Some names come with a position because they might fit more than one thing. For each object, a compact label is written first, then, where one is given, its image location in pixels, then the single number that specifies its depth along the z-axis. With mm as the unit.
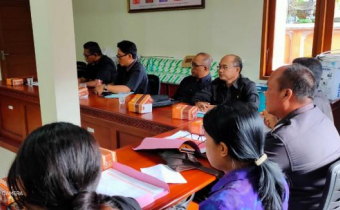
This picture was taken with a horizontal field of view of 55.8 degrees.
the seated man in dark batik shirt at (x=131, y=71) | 3355
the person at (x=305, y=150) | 1279
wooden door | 5820
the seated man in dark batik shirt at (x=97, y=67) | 3982
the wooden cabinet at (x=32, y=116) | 3170
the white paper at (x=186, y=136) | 1833
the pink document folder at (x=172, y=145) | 1531
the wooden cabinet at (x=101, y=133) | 2561
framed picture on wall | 4340
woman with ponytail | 910
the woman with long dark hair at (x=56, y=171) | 699
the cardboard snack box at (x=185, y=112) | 2207
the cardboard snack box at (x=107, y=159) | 1376
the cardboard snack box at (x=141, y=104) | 2373
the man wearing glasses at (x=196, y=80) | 3162
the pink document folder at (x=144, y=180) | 1129
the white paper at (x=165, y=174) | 1318
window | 3393
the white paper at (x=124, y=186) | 1193
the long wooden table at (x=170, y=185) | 1180
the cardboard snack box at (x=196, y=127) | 1893
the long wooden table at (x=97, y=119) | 2256
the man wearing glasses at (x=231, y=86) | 2717
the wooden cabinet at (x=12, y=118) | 3412
